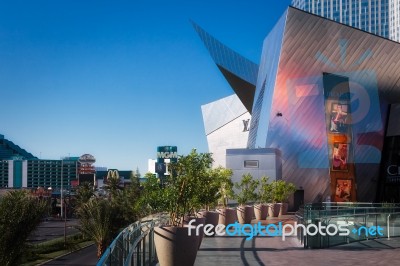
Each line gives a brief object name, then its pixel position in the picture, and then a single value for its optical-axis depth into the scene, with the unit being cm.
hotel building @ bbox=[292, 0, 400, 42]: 19725
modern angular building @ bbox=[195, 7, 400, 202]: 5359
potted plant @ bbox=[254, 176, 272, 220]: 3127
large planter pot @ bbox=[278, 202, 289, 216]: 3750
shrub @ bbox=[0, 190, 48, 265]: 2202
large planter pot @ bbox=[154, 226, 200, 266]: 1201
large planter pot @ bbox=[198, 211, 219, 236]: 1983
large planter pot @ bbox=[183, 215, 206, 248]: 1502
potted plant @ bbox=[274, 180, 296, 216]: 3756
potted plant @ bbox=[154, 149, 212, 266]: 1202
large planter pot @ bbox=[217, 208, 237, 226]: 2416
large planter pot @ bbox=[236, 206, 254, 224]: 2678
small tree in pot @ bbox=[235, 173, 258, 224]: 2689
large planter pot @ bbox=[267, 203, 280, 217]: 3492
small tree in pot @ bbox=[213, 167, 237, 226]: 2419
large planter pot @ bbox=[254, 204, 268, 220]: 3109
